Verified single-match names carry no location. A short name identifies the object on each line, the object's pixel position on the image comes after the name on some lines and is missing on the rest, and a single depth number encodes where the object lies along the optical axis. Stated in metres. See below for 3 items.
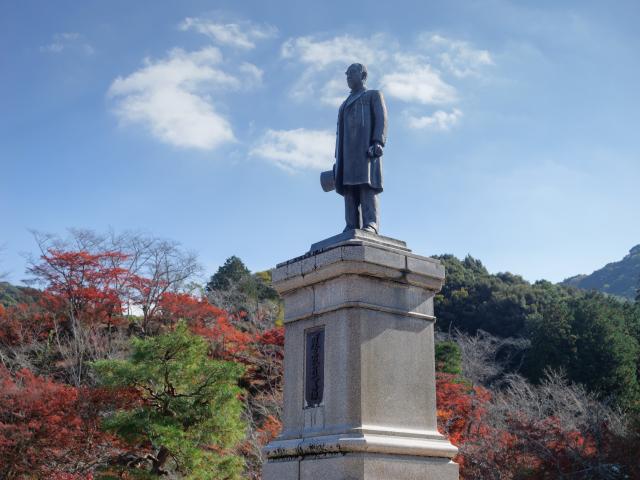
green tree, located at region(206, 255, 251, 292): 33.59
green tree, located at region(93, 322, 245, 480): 12.91
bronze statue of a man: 6.59
